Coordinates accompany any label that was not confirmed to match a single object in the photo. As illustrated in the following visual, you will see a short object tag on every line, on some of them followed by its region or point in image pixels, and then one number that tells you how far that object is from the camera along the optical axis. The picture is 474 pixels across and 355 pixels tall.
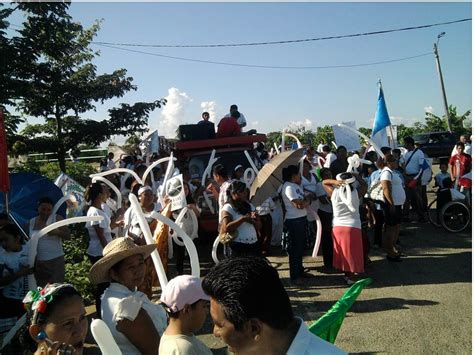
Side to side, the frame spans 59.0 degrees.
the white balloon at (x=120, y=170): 6.37
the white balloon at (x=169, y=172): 5.98
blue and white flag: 10.13
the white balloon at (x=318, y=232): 6.63
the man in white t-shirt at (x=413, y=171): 9.39
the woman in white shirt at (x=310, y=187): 6.80
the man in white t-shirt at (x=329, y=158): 9.96
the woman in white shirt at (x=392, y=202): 6.61
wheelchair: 8.12
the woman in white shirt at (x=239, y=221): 5.27
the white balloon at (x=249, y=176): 7.56
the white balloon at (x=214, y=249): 5.30
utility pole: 27.03
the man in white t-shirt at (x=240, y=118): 10.68
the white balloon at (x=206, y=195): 7.50
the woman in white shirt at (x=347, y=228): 5.86
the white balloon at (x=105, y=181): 6.08
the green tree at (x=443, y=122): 35.03
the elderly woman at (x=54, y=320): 2.04
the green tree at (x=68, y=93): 9.49
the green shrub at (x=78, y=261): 5.98
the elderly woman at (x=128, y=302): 2.29
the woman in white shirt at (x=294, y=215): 5.86
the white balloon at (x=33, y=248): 3.57
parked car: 22.70
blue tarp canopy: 5.70
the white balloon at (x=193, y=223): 5.53
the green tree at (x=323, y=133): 34.55
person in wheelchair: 8.22
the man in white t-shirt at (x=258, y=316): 1.51
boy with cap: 2.12
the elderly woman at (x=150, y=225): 4.88
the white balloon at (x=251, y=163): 7.99
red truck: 8.71
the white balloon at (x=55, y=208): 4.59
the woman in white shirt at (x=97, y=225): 4.94
